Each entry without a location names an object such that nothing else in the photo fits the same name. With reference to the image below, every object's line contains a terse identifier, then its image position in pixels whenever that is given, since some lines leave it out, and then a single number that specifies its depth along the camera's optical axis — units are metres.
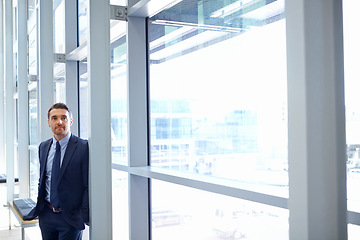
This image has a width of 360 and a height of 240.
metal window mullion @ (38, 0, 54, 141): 5.02
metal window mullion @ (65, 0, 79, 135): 4.89
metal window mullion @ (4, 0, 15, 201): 7.28
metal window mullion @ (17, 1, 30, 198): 6.74
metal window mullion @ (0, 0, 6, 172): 9.22
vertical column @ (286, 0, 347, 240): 1.36
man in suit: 3.14
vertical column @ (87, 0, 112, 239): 3.13
